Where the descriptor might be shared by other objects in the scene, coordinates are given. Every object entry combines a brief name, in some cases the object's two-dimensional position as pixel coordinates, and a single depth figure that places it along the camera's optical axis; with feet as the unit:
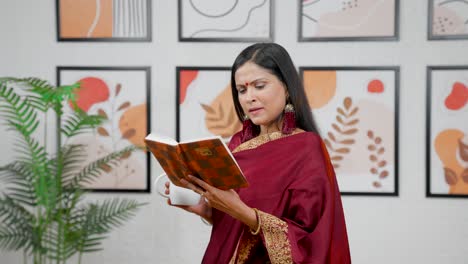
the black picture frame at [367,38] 8.38
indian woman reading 4.57
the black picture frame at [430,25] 8.37
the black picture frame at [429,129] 8.38
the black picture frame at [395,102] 8.40
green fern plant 7.50
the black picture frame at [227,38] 8.50
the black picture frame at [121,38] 8.66
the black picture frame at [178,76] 8.59
